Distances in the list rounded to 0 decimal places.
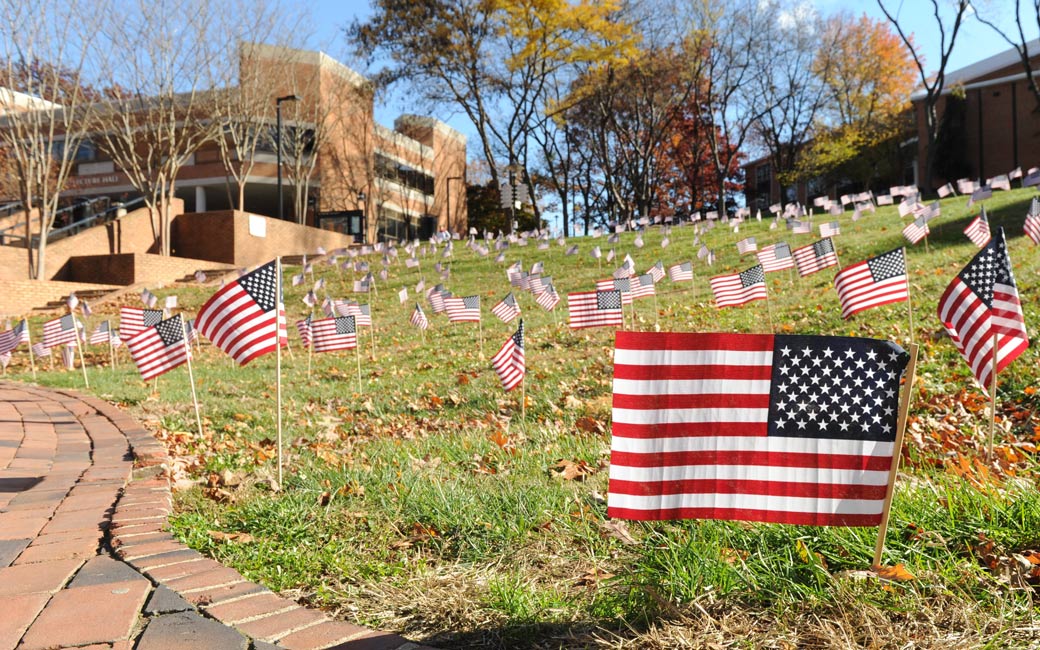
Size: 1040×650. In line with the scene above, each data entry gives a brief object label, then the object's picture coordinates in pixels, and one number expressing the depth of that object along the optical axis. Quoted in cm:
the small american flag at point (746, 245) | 1872
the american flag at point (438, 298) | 1550
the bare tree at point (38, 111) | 2291
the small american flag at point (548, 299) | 1400
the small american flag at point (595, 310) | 1105
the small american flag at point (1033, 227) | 1275
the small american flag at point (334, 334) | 1168
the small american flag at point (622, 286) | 1129
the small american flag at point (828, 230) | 1695
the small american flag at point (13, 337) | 1182
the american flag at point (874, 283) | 807
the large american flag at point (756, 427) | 271
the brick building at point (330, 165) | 4031
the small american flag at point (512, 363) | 761
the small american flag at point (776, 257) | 1370
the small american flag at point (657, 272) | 1446
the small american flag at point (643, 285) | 1312
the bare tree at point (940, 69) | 3362
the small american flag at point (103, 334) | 1409
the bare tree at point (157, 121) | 2714
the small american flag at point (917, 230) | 1521
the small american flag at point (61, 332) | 1257
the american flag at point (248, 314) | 564
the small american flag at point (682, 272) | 1531
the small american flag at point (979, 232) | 1423
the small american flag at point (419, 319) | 1454
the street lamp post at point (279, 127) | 3130
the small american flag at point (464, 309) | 1409
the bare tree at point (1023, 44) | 3312
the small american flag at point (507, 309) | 1294
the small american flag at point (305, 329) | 1308
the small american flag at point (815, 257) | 1249
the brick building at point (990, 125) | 4466
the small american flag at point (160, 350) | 825
